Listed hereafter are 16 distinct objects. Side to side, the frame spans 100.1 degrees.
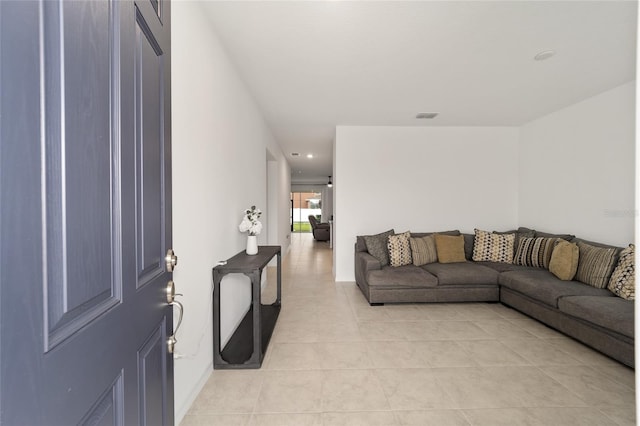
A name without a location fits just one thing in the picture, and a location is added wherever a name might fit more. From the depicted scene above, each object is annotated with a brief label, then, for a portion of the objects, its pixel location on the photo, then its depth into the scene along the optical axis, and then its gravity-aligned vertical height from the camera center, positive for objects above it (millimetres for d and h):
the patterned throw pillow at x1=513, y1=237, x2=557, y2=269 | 3535 -585
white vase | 2768 -372
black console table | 2121 -1065
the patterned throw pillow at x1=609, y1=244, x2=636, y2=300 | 2524 -659
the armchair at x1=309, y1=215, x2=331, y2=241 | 10531 -861
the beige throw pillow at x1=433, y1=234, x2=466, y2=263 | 4102 -598
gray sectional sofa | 2281 -947
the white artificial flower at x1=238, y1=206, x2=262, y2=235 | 2717 -138
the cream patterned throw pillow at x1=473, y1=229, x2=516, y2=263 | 4070 -587
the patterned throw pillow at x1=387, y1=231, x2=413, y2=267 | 3979 -609
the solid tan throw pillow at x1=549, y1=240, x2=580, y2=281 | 3076 -604
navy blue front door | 408 -7
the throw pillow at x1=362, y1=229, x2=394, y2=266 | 4012 -569
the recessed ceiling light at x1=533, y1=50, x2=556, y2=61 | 2379 +1403
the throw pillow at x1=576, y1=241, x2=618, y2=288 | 2796 -598
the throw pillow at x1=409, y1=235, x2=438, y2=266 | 4039 -630
